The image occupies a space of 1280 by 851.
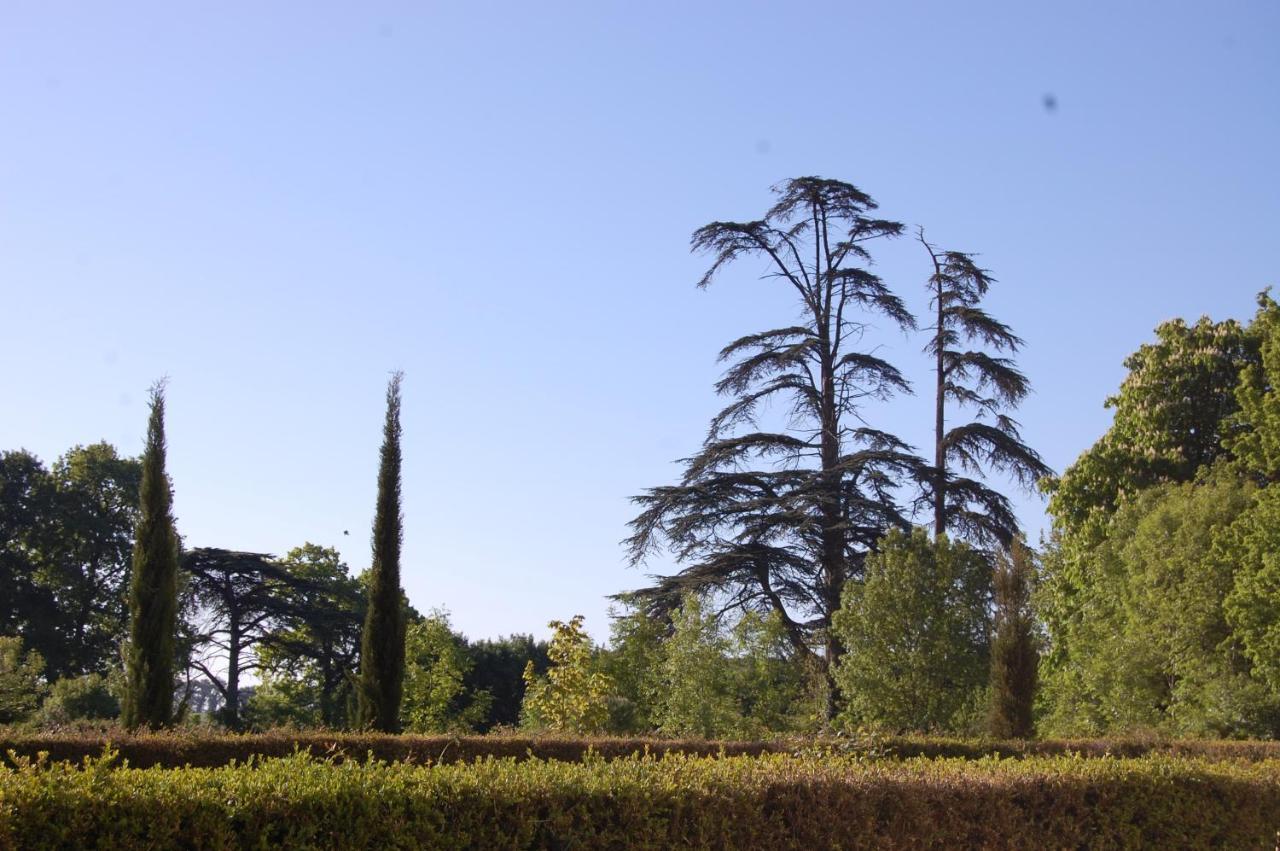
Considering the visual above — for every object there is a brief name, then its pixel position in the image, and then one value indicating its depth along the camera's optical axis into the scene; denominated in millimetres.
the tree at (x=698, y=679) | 26578
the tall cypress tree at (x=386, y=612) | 19250
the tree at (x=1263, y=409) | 25266
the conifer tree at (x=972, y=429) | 30594
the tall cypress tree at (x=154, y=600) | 17812
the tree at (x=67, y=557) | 36500
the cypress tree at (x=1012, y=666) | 21469
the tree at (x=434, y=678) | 34638
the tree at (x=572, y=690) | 27094
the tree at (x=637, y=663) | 30109
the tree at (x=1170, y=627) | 23422
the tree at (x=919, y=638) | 24781
